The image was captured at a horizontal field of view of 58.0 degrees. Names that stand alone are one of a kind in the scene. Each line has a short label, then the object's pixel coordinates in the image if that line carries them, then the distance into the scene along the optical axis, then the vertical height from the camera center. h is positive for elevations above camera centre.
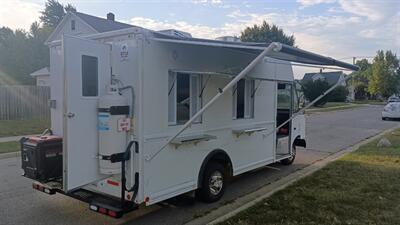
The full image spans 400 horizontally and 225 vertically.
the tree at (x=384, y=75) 70.94 +3.86
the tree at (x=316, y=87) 35.08 +0.71
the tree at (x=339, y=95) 50.98 -0.11
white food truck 4.51 -0.36
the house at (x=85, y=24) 25.94 +5.25
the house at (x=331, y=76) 60.00 +3.12
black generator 4.84 -0.91
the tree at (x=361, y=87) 80.55 +1.69
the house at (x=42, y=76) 26.67 +1.15
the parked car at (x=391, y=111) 27.39 -1.24
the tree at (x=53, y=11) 69.88 +15.55
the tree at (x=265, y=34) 48.16 +8.14
